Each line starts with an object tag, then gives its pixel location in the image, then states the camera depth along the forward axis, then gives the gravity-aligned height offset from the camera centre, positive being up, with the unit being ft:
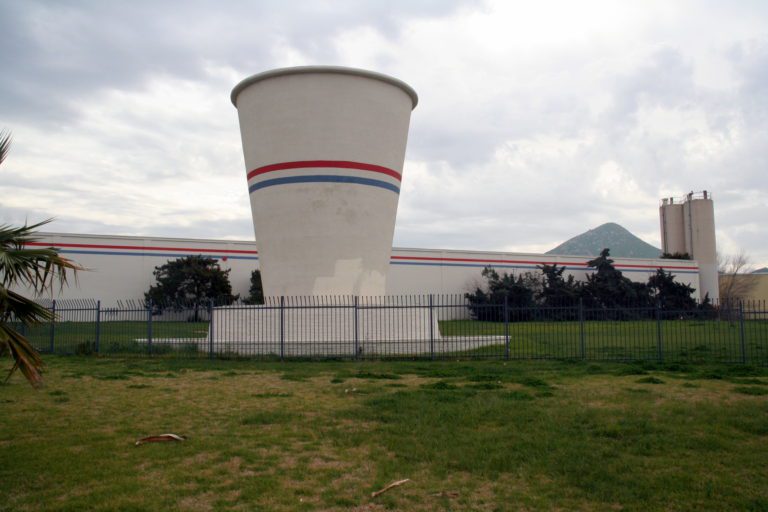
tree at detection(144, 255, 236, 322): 112.16 +4.21
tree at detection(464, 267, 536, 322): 130.41 +2.79
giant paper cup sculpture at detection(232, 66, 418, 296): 61.31 +12.64
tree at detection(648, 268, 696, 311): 147.13 +2.70
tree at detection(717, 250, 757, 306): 188.55 +4.73
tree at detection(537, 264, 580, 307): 136.67 +3.00
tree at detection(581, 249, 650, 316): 140.87 +2.74
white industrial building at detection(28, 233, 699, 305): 114.11 +8.67
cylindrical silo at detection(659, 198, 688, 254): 182.39 +21.19
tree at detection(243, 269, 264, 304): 119.75 +3.11
